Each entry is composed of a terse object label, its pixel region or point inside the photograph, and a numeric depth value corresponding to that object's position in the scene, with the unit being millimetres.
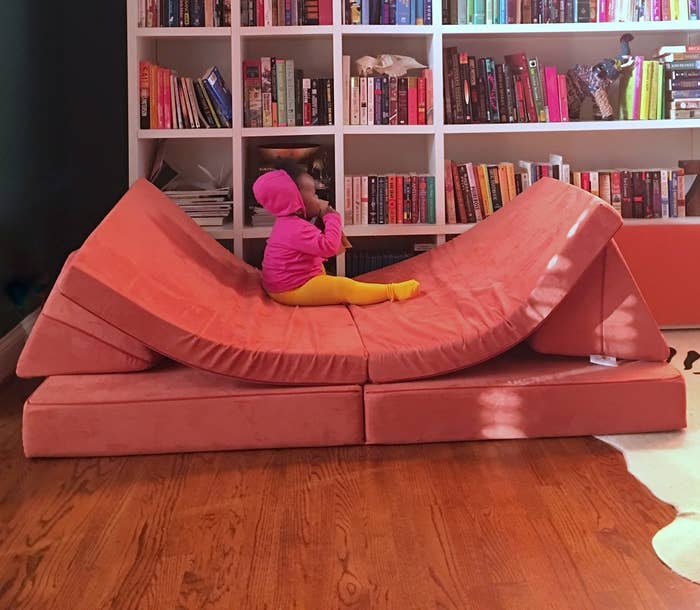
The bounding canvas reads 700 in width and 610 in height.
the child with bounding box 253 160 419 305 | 3355
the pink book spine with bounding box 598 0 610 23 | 4023
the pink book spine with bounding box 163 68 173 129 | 3973
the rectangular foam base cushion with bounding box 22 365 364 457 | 2613
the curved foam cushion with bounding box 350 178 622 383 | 2686
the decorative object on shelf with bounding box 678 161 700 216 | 4160
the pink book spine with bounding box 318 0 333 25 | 3955
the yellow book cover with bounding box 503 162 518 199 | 4105
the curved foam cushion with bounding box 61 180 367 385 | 2520
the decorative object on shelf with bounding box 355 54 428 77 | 4066
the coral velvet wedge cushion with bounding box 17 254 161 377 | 2740
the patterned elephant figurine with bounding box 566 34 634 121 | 4105
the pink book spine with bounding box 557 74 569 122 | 4070
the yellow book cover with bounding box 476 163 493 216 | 4102
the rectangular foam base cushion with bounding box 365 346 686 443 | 2680
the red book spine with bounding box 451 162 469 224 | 4090
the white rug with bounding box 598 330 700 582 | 2012
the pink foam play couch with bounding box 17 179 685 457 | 2613
